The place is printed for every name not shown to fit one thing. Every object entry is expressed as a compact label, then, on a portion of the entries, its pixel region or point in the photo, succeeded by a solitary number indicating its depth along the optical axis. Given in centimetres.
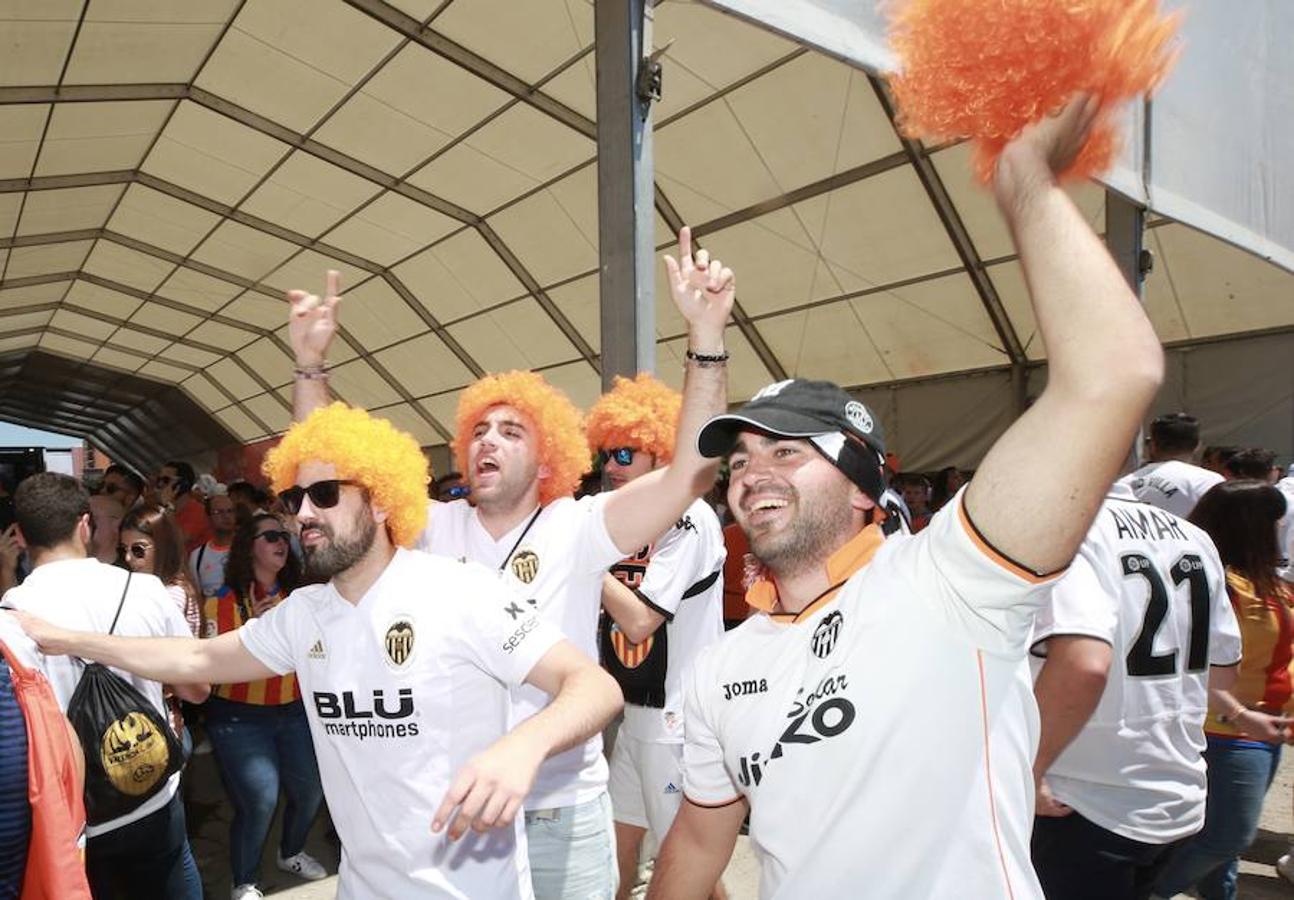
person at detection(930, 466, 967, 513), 1087
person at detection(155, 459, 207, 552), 770
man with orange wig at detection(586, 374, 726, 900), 342
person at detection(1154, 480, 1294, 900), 337
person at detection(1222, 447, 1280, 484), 602
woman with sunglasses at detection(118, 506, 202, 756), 449
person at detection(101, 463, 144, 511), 834
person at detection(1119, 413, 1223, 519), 545
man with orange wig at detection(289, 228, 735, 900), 266
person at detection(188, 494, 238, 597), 589
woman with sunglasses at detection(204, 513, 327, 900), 438
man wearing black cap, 123
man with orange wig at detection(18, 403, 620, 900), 208
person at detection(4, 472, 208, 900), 302
